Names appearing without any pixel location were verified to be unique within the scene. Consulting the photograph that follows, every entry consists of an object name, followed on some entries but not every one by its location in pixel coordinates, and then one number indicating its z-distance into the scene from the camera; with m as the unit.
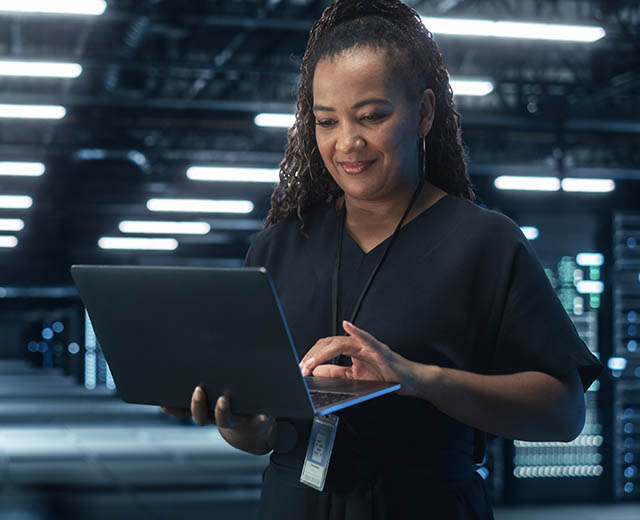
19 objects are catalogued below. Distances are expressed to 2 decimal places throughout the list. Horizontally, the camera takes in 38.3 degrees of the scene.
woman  1.33
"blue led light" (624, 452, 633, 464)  8.19
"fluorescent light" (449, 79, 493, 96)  8.08
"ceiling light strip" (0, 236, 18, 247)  22.59
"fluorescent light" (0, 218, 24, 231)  19.47
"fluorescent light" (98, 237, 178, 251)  22.36
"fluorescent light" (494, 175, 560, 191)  13.19
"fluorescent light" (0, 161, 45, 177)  13.87
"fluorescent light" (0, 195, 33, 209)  16.72
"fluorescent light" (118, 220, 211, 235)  19.23
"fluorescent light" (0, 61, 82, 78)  7.19
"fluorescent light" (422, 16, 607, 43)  5.96
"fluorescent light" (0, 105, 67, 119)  9.47
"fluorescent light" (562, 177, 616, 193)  12.94
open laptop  1.14
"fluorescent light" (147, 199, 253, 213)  15.75
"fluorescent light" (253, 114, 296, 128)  10.49
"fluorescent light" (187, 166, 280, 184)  12.54
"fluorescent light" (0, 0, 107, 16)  5.58
